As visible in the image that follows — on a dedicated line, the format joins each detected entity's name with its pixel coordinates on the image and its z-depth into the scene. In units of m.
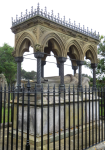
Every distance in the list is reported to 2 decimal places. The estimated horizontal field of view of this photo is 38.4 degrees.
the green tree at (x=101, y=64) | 17.67
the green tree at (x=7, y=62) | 33.06
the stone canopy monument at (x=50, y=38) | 6.59
